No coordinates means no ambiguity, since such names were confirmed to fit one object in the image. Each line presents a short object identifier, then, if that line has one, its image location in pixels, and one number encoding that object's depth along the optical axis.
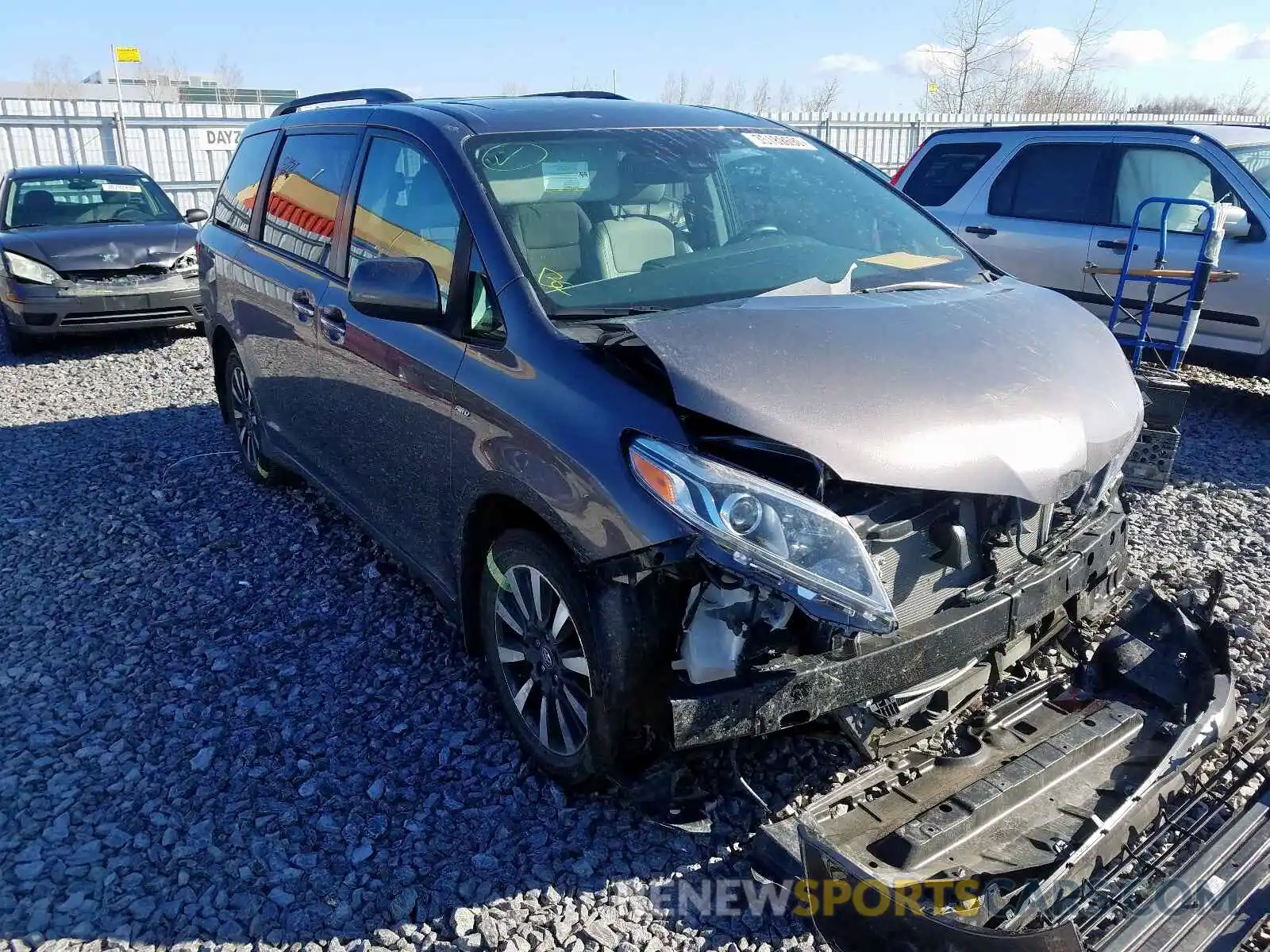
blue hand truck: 6.07
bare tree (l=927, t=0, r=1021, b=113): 28.36
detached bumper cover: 2.12
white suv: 6.62
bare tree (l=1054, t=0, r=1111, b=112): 29.16
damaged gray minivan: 2.38
